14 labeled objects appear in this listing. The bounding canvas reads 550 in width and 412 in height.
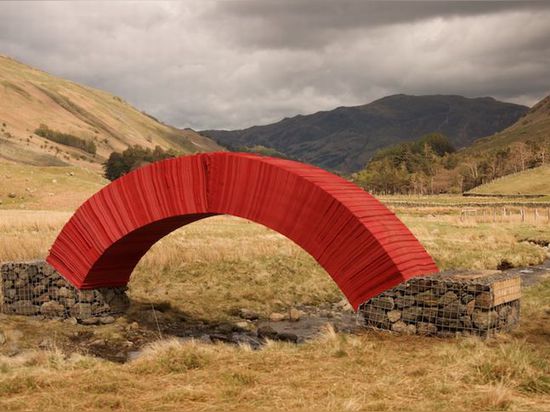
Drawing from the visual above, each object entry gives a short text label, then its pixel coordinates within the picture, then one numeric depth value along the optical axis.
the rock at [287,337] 15.87
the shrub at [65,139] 165.50
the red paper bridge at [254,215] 12.36
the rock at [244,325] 17.59
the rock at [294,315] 18.95
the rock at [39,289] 17.70
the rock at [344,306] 20.45
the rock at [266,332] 16.19
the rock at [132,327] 16.78
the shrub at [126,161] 93.12
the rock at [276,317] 18.84
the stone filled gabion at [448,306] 11.39
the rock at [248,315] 19.07
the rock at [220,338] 16.04
